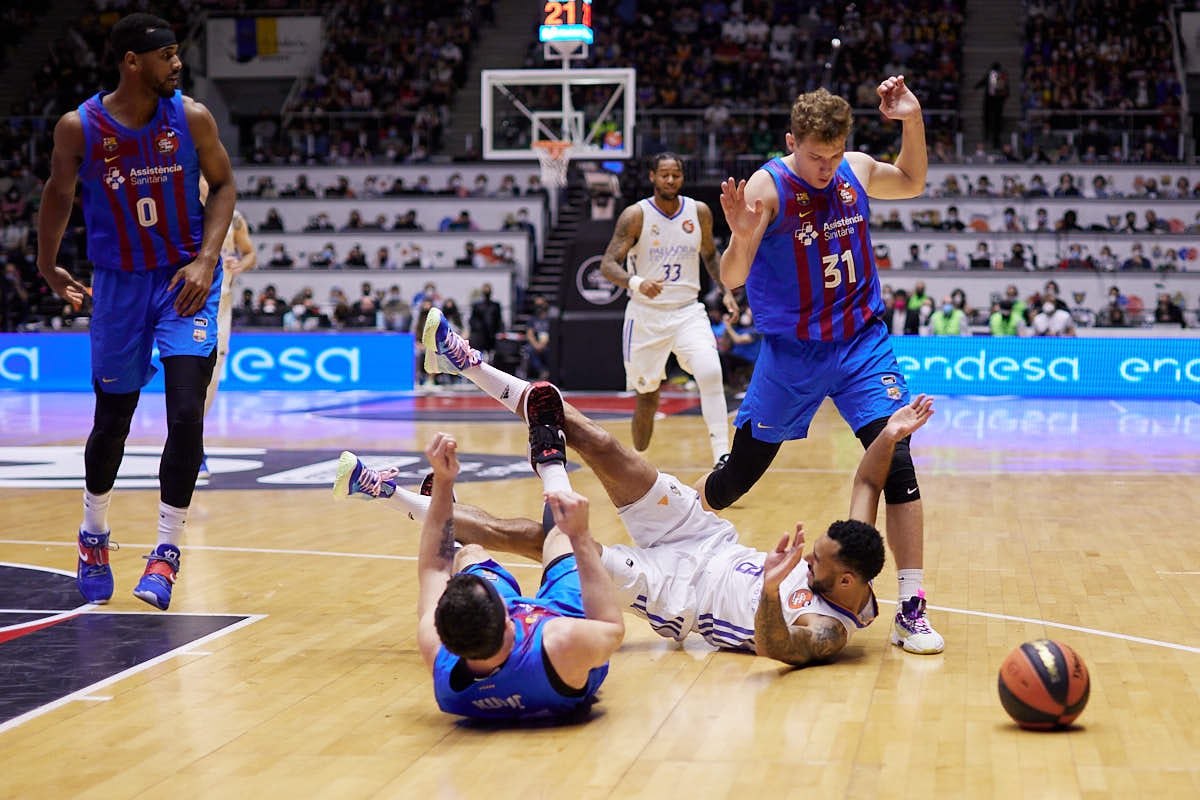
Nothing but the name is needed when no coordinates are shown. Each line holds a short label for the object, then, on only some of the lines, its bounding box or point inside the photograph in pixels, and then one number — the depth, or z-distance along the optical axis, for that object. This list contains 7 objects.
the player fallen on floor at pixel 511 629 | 3.84
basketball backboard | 22.23
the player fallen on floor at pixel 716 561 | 4.72
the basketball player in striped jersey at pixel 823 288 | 5.32
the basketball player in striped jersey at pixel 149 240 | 5.62
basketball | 3.95
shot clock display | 21.28
